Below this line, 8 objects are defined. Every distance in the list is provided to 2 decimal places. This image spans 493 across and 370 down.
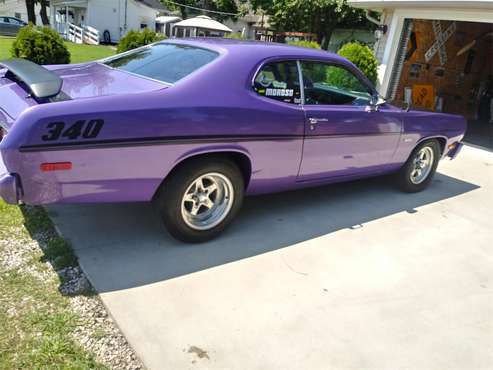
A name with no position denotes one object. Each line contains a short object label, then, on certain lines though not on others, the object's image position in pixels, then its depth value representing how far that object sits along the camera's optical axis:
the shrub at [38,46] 9.04
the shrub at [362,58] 10.27
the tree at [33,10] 35.44
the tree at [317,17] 25.50
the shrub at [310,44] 11.46
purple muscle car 2.78
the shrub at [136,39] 10.37
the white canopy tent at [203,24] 24.77
